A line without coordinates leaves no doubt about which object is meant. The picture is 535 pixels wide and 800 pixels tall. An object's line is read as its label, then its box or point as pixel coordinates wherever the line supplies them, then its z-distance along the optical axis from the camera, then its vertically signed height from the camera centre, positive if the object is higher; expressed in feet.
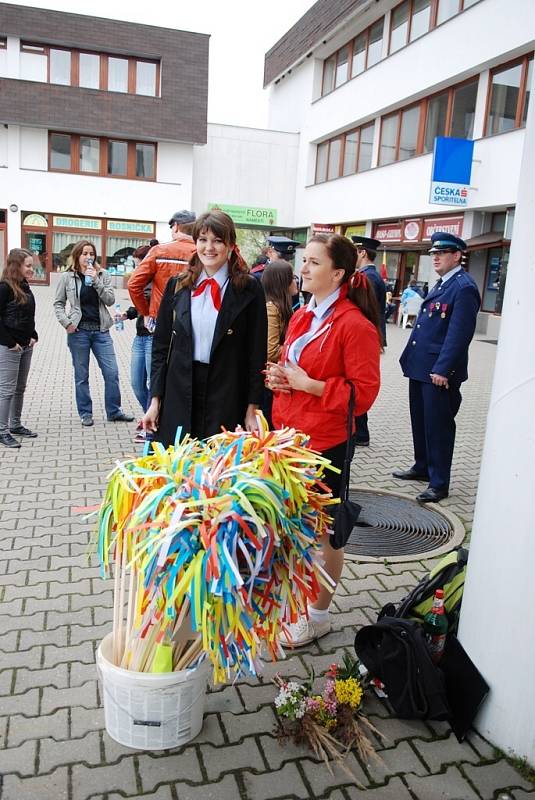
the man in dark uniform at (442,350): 17.24 -1.64
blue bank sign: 60.29 +9.95
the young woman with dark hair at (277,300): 16.38 -0.60
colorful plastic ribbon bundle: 6.87 -2.82
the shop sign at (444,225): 66.39 +5.91
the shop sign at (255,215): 108.78 +8.85
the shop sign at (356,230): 87.72 +6.36
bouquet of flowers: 8.38 -5.40
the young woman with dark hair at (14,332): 20.62 -2.26
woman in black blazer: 11.26 -1.15
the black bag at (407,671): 8.72 -4.90
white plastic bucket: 7.84 -5.01
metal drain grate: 14.47 -5.48
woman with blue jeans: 23.18 -2.03
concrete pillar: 7.89 -2.75
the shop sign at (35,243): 97.55 +2.02
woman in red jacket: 10.03 -1.14
